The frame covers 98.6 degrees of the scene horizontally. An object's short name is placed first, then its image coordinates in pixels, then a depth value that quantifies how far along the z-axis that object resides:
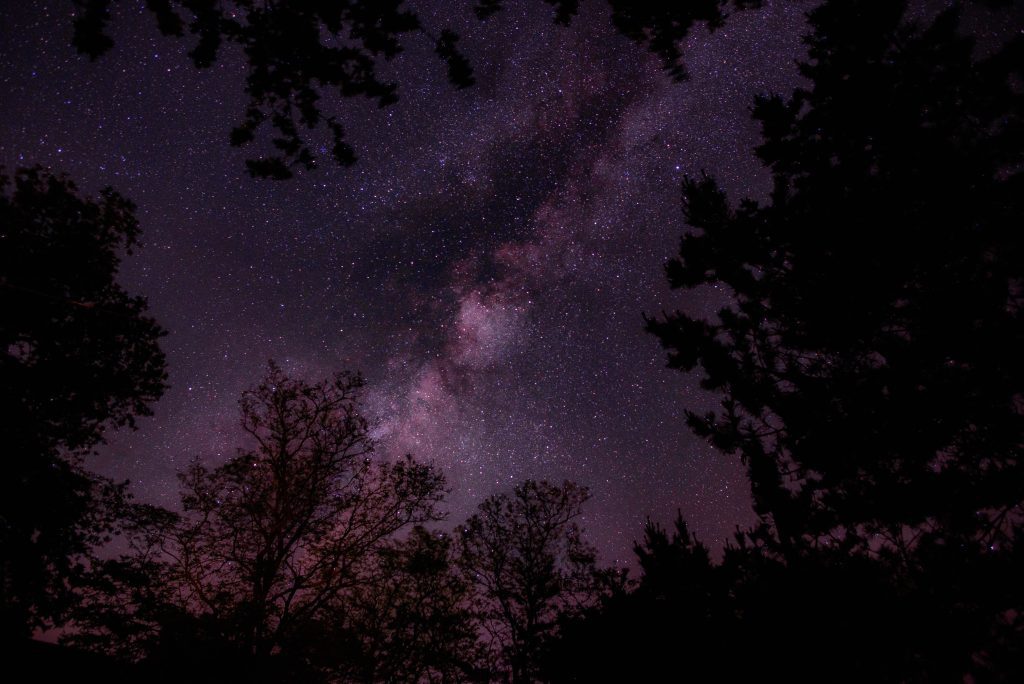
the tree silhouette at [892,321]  6.77
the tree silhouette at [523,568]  20.67
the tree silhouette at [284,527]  13.88
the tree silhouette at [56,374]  10.83
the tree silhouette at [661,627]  8.09
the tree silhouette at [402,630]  16.83
